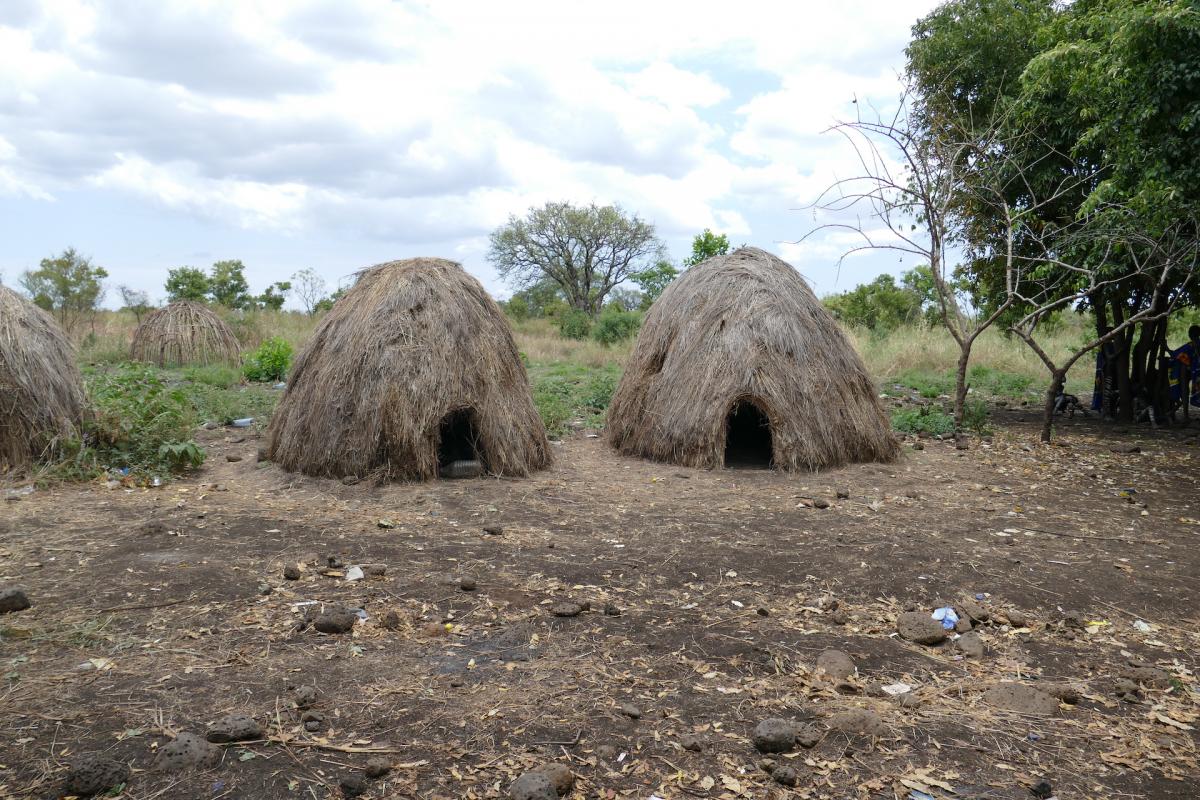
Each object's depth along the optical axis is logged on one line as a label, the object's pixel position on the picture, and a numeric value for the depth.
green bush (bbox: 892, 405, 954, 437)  10.19
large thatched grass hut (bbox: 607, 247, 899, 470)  8.05
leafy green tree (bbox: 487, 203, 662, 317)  29.75
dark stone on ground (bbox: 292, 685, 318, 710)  3.42
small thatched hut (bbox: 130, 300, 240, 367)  15.27
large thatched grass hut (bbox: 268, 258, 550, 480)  7.21
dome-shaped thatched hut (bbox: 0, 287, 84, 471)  7.08
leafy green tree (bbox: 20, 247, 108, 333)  18.22
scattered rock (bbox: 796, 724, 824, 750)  3.22
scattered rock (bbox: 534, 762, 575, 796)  2.93
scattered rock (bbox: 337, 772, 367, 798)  2.89
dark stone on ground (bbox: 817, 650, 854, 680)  3.83
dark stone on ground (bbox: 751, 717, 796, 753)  3.17
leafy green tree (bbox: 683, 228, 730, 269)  17.48
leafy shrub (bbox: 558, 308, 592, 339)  21.70
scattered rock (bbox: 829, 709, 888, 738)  3.31
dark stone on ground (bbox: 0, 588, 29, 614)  4.28
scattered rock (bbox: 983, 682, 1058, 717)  3.55
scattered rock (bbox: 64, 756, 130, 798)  2.80
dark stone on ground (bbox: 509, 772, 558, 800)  2.85
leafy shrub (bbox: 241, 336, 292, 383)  13.49
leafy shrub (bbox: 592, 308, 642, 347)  19.53
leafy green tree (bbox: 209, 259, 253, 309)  24.19
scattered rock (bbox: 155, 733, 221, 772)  2.95
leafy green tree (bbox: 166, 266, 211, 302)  23.42
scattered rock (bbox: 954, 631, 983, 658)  4.13
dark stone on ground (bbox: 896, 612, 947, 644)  4.23
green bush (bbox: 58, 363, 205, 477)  7.37
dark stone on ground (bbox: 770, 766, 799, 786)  2.99
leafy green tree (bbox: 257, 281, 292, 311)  24.38
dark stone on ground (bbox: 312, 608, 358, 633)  4.18
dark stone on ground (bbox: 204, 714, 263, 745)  3.13
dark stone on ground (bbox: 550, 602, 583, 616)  4.43
